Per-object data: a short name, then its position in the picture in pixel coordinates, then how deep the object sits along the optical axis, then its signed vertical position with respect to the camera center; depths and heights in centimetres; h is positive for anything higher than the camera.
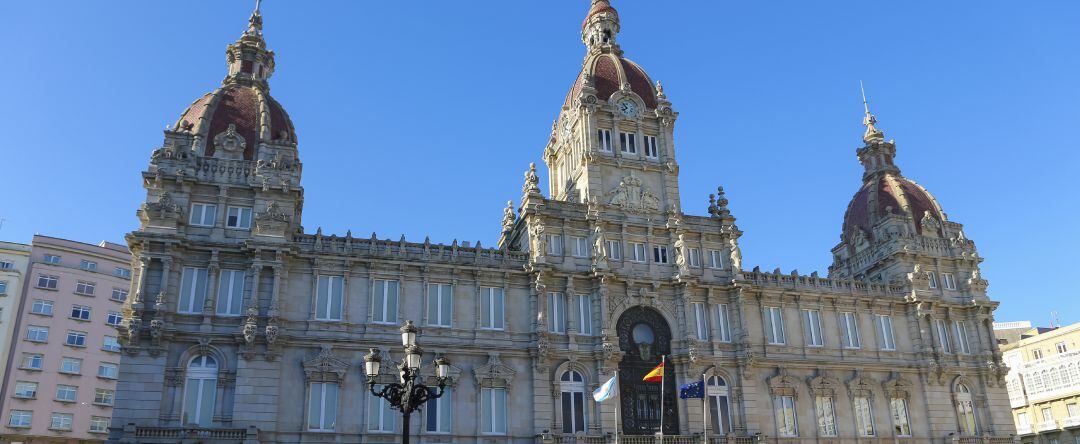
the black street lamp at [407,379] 2533 +407
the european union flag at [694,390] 4478 +610
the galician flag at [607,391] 4347 +601
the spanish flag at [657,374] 4466 +701
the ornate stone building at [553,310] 4206 +1143
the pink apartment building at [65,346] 6800 +1464
